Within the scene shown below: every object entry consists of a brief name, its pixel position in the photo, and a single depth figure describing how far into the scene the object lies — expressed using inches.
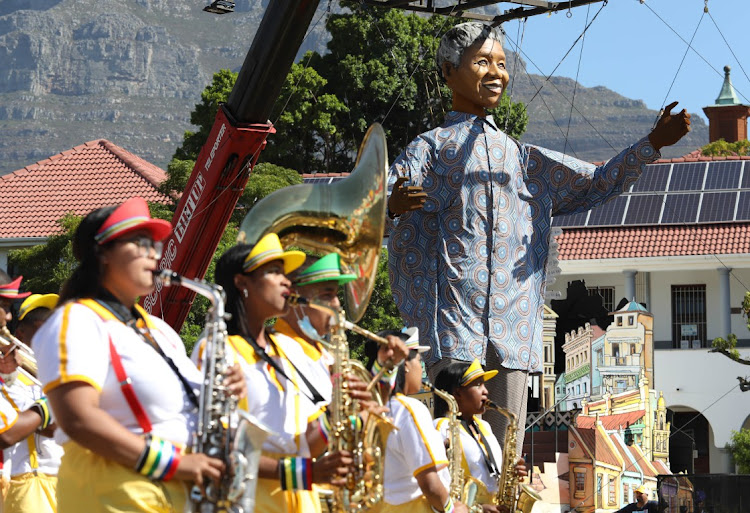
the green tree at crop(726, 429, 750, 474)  1135.6
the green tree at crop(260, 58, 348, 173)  1268.5
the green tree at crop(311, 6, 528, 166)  1291.8
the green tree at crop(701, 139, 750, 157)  1712.6
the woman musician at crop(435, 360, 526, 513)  269.6
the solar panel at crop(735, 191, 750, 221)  1152.8
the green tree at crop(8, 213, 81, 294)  822.5
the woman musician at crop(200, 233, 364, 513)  189.8
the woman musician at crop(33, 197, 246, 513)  157.6
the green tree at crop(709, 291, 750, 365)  826.8
